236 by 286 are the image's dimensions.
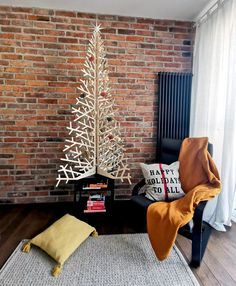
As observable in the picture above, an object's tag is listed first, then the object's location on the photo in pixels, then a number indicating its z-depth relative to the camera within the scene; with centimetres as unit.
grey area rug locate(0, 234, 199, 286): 144
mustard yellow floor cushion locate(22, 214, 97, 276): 160
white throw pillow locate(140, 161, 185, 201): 197
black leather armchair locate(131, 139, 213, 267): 156
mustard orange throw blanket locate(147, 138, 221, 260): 152
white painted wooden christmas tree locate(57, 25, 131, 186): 216
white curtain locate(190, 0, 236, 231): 196
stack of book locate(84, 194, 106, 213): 225
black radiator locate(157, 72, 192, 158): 265
